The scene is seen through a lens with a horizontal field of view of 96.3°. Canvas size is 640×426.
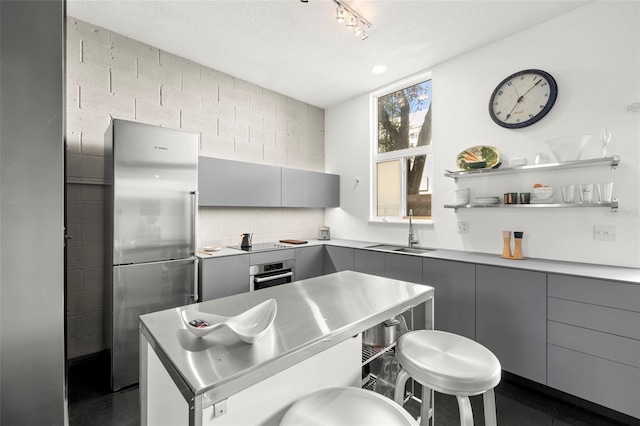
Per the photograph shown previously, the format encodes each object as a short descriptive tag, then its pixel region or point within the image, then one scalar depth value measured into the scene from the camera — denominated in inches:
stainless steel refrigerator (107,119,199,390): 87.9
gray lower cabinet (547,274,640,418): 70.9
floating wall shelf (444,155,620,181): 86.6
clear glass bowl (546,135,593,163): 90.9
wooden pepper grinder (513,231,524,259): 103.1
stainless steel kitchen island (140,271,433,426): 31.9
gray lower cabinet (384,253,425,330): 112.3
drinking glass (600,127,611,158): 88.7
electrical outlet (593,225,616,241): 89.4
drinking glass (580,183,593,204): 90.1
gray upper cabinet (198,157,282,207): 123.0
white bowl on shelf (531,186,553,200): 97.0
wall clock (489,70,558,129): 101.7
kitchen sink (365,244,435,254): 127.2
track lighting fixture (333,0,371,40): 92.6
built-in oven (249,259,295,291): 124.3
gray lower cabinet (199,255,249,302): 108.0
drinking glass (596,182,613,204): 88.1
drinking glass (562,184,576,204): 93.7
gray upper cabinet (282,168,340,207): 153.9
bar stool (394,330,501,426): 44.3
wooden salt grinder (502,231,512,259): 105.0
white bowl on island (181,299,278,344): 37.9
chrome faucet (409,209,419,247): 138.4
